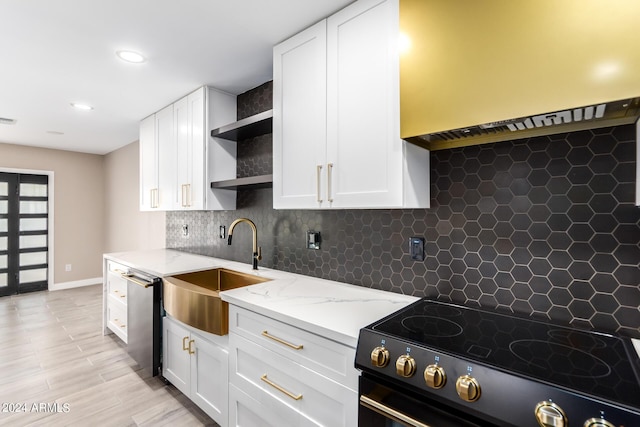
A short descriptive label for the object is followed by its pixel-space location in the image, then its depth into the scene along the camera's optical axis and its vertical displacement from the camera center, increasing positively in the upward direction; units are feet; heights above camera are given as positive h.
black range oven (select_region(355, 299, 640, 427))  2.32 -1.40
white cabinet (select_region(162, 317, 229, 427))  5.60 -3.10
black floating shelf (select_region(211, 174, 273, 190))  6.70 +0.76
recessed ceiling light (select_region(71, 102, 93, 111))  9.81 +3.54
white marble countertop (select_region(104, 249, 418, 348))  3.98 -1.40
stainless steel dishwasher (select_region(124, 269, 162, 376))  7.30 -2.60
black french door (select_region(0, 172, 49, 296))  15.69 -0.92
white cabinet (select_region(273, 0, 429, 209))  4.40 +1.56
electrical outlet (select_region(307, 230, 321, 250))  6.70 -0.54
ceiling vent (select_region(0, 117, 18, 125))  11.20 +3.50
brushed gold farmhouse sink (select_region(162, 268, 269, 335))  5.51 -1.69
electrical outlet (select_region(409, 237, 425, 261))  5.11 -0.56
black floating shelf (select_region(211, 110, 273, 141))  6.75 +2.12
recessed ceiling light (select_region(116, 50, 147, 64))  6.60 +3.49
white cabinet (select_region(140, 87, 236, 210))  8.36 +1.80
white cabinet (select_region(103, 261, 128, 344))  9.32 -2.73
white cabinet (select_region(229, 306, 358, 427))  3.76 -2.24
